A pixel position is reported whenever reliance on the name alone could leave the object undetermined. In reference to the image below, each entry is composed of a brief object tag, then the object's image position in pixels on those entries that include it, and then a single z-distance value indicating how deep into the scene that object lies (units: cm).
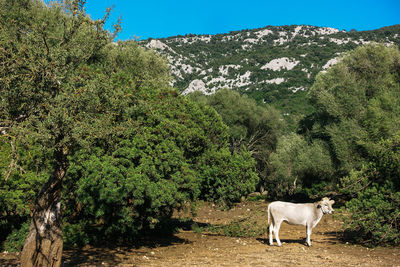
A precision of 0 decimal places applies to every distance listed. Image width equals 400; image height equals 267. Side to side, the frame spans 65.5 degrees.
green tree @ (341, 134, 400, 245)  1365
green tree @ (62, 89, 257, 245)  1188
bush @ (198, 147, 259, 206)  1658
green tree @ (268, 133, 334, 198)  2966
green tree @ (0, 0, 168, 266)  726
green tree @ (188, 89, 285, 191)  4097
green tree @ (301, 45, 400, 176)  2378
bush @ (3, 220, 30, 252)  1346
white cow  1453
